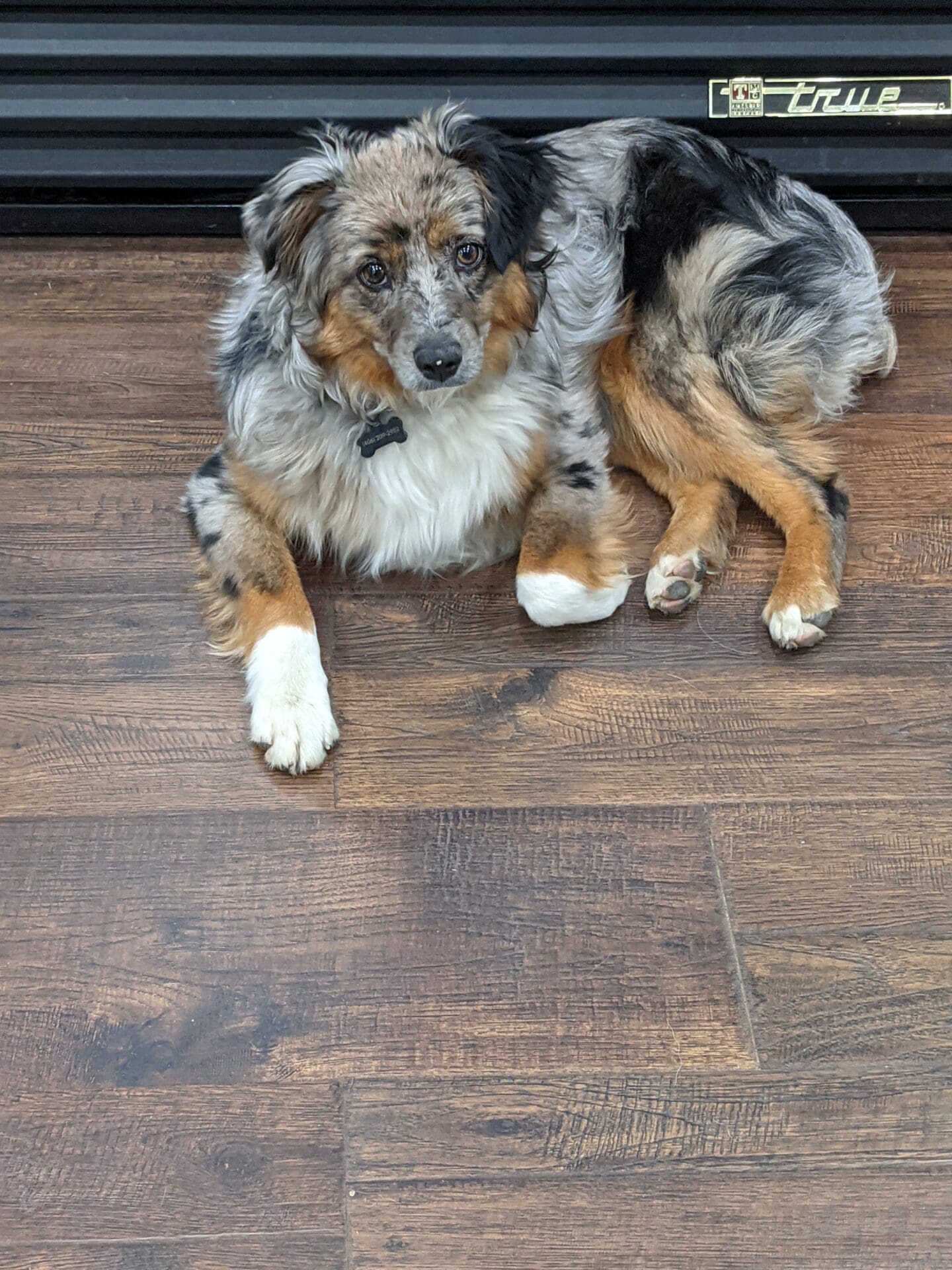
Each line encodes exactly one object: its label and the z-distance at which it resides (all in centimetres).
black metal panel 358
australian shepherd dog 261
